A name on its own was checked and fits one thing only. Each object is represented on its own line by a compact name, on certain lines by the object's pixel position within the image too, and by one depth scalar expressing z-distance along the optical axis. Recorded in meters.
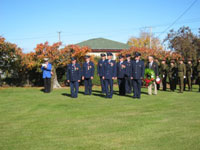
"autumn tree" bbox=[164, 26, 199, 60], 30.76
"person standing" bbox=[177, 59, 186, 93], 16.22
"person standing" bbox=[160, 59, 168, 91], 17.47
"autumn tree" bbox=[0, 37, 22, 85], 19.21
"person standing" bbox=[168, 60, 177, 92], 17.00
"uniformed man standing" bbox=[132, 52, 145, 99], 13.25
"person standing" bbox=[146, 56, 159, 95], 15.20
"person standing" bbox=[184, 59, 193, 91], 17.25
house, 42.92
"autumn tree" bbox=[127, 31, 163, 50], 67.12
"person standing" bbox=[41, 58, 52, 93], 15.91
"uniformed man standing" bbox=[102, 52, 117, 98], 13.44
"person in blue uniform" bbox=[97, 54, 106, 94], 14.35
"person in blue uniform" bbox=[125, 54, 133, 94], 14.98
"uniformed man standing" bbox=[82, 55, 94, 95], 14.73
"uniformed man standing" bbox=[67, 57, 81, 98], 13.61
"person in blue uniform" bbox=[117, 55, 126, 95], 15.13
